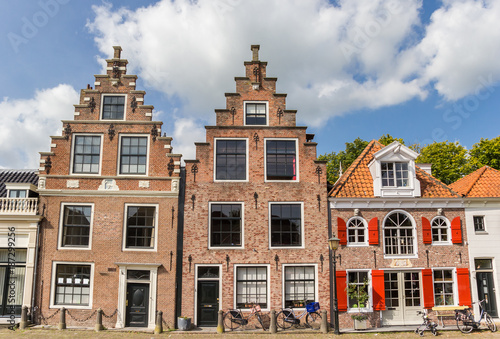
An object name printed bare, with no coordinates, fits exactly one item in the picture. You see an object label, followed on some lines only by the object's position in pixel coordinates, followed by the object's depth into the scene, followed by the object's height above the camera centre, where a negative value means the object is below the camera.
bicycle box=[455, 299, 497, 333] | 15.87 -2.93
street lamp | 15.04 -1.55
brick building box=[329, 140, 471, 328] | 16.89 +0.40
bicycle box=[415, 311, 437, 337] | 15.45 -3.07
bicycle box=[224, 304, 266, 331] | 16.23 -2.83
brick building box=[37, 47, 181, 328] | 16.52 +1.82
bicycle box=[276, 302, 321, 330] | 16.30 -2.83
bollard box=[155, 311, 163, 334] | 15.62 -2.91
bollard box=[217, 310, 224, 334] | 15.74 -2.97
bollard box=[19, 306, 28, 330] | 15.78 -2.81
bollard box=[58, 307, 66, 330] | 15.89 -2.88
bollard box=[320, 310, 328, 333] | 15.72 -2.96
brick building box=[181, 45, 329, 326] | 16.73 +1.79
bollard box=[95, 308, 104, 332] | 15.76 -2.94
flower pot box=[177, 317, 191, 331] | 15.83 -3.02
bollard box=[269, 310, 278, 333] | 15.73 -2.96
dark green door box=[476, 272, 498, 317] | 17.16 -1.79
